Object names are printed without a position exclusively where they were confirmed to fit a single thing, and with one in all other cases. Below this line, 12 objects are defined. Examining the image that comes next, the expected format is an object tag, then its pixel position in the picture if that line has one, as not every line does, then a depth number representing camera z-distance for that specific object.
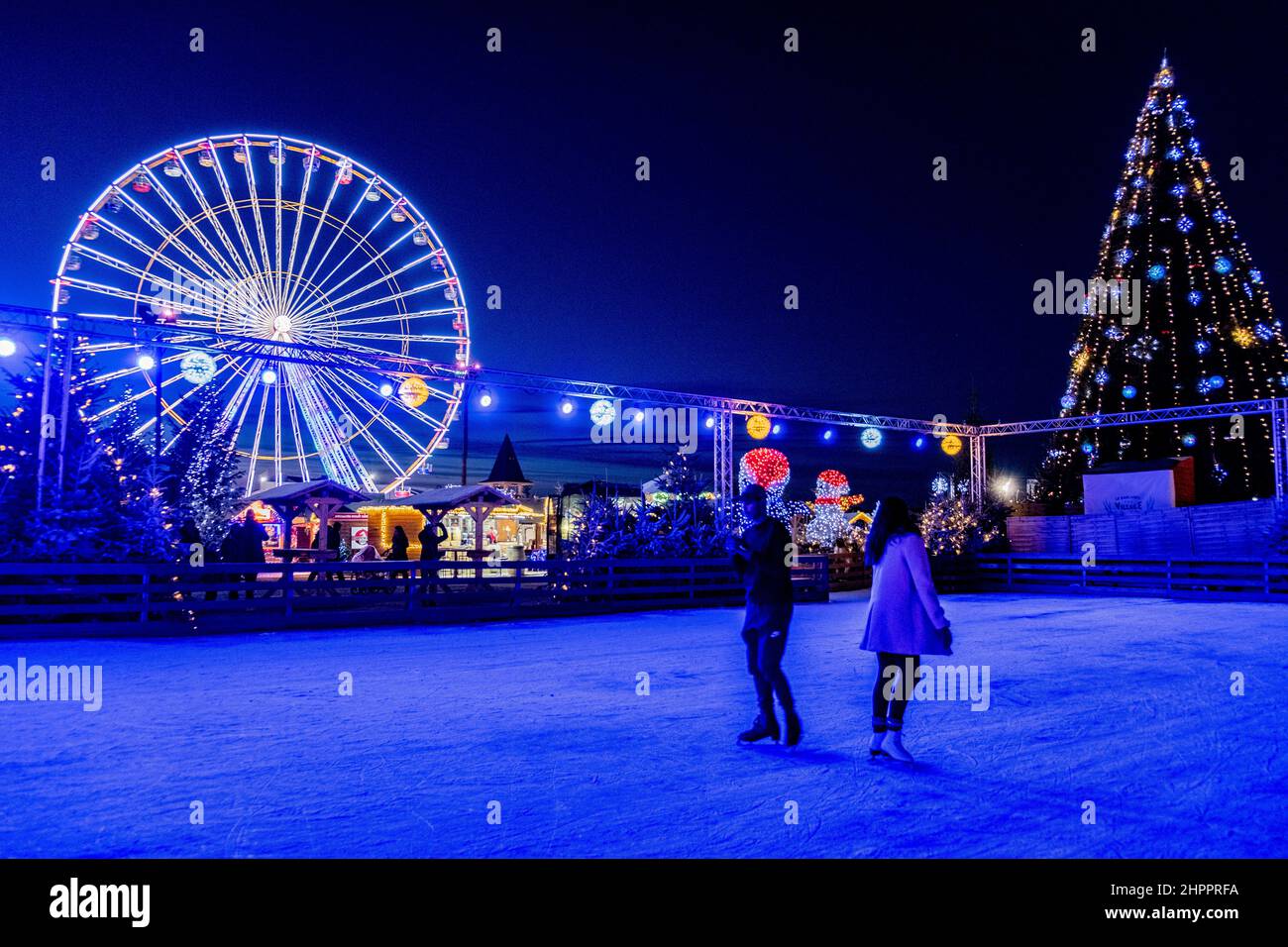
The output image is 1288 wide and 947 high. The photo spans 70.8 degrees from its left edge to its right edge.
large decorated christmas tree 21.61
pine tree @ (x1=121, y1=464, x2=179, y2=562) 12.66
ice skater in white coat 4.62
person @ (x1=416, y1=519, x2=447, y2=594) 14.34
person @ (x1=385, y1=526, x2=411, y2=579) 16.33
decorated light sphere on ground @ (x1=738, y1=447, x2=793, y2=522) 26.83
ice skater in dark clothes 5.02
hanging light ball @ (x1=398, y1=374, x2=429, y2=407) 17.62
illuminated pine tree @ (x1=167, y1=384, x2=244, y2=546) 21.92
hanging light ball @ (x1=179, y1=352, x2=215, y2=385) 15.94
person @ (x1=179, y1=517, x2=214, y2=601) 13.43
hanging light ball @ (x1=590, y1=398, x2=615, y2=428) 18.48
